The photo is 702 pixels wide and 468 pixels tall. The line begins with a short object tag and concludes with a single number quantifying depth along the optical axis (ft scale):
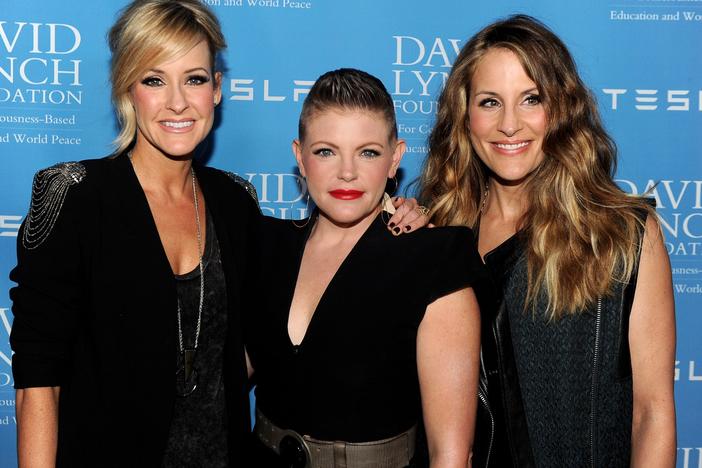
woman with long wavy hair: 7.19
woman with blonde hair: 6.98
